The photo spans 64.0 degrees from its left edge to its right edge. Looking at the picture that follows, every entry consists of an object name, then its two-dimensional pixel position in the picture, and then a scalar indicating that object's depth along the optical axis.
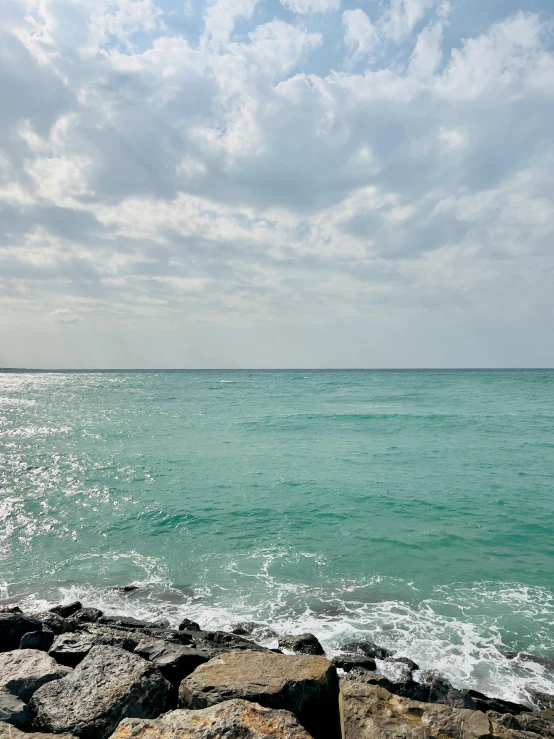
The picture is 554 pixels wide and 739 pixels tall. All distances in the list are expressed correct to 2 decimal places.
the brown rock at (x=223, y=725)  4.36
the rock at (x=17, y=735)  4.66
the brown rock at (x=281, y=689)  5.34
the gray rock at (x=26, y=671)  5.75
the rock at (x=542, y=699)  7.20
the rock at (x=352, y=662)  7.88
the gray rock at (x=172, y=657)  6.65
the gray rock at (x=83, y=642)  6.99
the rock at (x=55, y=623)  8.34
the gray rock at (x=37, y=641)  7.45
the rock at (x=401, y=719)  4.75
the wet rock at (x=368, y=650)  8.43
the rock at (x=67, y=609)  9.56
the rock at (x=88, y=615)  9.28
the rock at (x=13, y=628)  7.65
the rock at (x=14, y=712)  5.16
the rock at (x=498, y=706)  6.96
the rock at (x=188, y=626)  9.01
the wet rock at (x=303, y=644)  8.29
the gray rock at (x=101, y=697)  5.15
